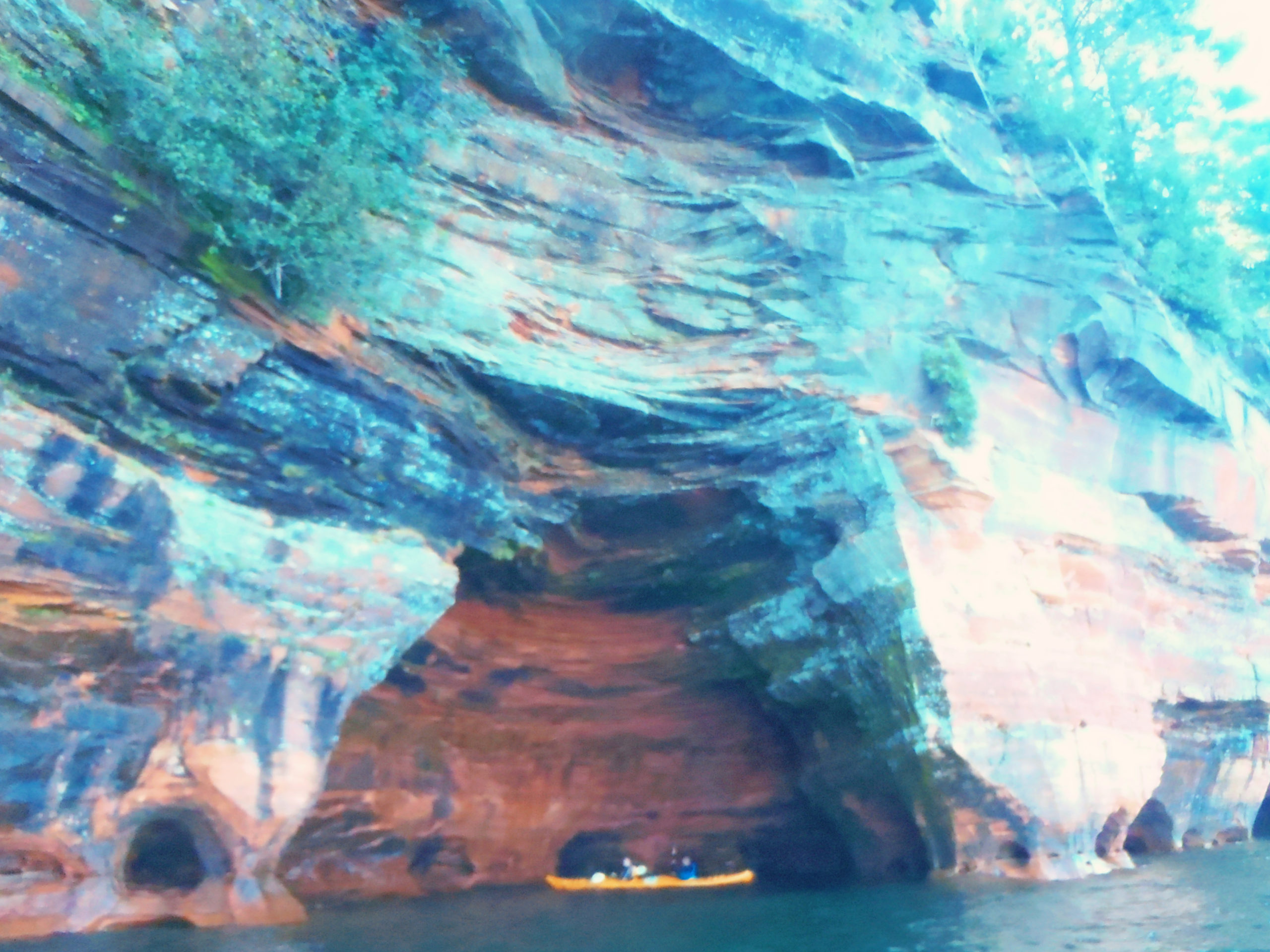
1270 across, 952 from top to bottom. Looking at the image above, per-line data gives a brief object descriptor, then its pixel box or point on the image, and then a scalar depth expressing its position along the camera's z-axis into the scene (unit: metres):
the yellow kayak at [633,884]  17.70
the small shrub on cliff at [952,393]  15.16
